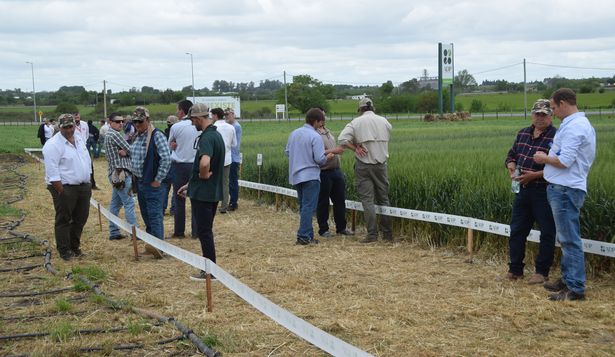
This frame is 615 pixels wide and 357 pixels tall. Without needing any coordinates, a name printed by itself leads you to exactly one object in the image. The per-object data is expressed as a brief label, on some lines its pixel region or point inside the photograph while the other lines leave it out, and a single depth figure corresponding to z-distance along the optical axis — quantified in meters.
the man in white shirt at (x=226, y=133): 12.63
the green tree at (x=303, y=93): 103.50
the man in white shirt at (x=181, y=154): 11.21
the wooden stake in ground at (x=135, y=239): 9.35
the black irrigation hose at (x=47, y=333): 6.03
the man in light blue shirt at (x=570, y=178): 6.82
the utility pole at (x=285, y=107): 88.66
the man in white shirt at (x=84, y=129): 16.89
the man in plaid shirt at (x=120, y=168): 10.07
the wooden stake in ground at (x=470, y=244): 8.84
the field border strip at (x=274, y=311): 4.65
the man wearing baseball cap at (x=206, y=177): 7.75
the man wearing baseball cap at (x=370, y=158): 10.25
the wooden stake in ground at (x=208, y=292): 6.66
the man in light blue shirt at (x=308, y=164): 10.26
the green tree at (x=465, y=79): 130.62
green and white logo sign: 69.25
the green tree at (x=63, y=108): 77.81
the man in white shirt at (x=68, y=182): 9.32
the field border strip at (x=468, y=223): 7.42
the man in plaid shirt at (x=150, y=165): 9.48
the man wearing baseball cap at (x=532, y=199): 7.45
